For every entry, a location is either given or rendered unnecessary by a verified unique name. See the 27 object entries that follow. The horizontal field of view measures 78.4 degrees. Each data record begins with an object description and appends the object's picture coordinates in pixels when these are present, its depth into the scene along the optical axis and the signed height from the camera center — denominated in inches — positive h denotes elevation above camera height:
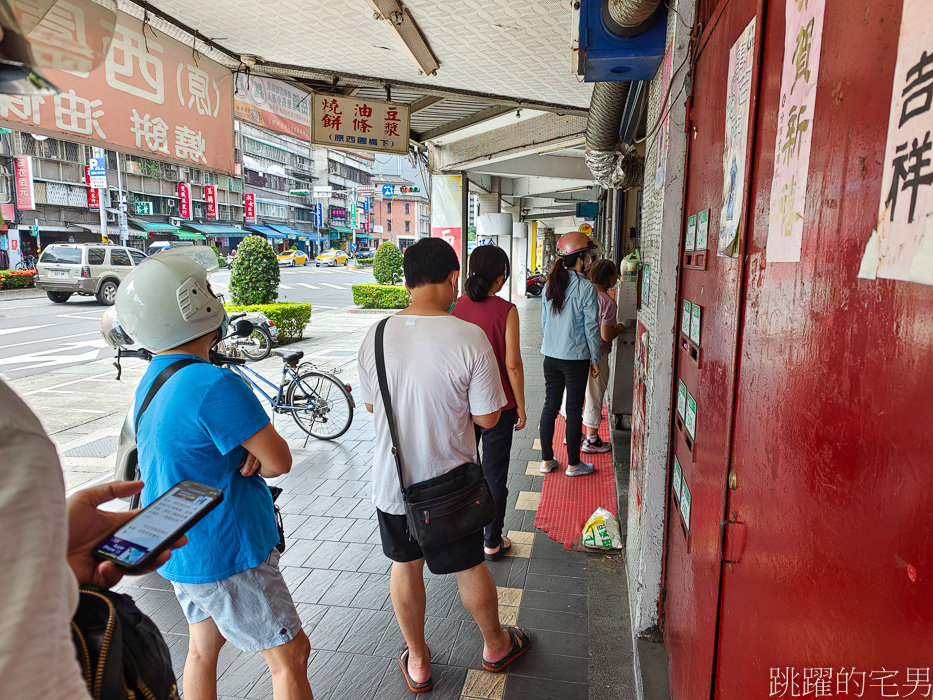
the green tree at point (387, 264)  709.9 -6.0
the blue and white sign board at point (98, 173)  964.0 +142.0
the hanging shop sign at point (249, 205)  1567.4 +147.3
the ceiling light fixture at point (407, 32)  133.3 +59.2
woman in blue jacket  162.7 -20.8
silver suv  659.4 -15.9
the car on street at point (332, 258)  1729.8 +2.9
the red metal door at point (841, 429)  23.6 -8.7
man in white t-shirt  82.5 -21.5
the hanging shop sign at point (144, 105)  116.8 +35.9
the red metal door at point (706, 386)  55.7 -14.1
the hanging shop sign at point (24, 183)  1011.9 +132.6
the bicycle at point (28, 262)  1040.1 -7.4
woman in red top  123.6 -14.9
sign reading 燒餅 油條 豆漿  211.6 +50.8
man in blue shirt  68.1 -25.5
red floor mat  147.6 -68.4
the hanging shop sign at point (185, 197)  1445.6 +154.2
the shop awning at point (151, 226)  1354.6 +75.7
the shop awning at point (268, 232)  1769.2 +82.8
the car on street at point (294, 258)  1637.8 +2.3
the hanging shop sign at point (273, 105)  188.9 +54.4
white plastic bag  136.6 -65.0
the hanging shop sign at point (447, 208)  407.8 +36.8
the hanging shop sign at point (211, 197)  1501.0 +160.1
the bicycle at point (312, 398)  218.5 -53.5
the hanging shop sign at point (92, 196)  1125.7 +122.0
